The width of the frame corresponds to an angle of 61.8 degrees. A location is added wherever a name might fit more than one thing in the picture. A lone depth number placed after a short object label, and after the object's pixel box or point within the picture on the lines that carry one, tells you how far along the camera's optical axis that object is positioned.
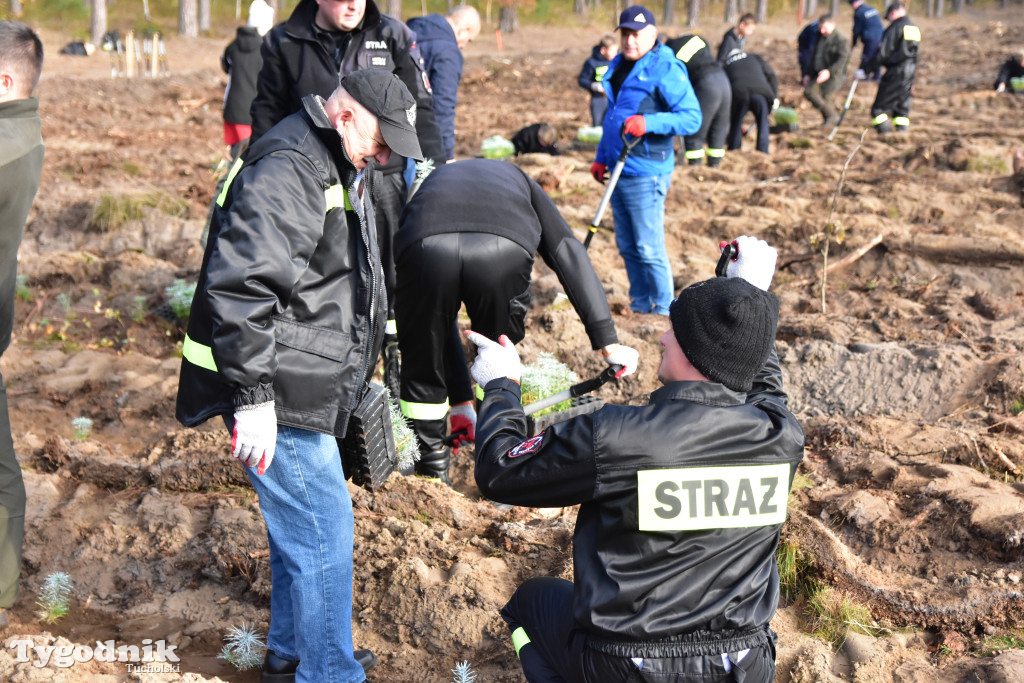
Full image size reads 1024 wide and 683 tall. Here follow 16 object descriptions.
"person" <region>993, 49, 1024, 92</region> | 14.66
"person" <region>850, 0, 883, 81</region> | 13.34
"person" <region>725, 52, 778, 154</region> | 10.84
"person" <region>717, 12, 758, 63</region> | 11.33
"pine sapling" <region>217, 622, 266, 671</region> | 3.06
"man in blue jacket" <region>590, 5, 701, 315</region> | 5.60
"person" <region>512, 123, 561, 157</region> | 11.10
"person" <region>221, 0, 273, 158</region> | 6.99
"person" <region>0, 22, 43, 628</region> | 2.91
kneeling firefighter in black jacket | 1.98
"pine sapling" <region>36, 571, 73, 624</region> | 3.27
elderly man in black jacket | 2.29
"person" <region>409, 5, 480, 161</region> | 6.16
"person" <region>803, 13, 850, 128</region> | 12.72
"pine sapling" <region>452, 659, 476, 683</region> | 2.92
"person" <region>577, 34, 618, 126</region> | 11.39
